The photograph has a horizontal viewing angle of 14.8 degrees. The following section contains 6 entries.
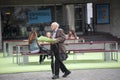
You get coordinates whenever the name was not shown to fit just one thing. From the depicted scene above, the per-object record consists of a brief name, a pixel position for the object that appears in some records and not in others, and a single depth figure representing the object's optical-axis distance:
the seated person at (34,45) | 19.05
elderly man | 14.40
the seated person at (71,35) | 25.23
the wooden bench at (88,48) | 19.55
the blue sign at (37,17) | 35.72
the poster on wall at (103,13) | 37.97
